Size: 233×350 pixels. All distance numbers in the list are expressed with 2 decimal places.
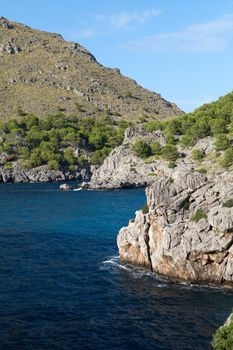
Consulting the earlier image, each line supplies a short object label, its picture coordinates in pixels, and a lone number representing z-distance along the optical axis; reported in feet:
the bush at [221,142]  551.18
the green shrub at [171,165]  575.66
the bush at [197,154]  571.69
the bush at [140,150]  652.48
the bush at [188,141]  622.13
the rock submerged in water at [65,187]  577.43
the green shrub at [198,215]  212.43
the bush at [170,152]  610.65
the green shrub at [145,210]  237.29
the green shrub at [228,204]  207.92
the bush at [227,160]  497.46
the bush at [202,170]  473.26
